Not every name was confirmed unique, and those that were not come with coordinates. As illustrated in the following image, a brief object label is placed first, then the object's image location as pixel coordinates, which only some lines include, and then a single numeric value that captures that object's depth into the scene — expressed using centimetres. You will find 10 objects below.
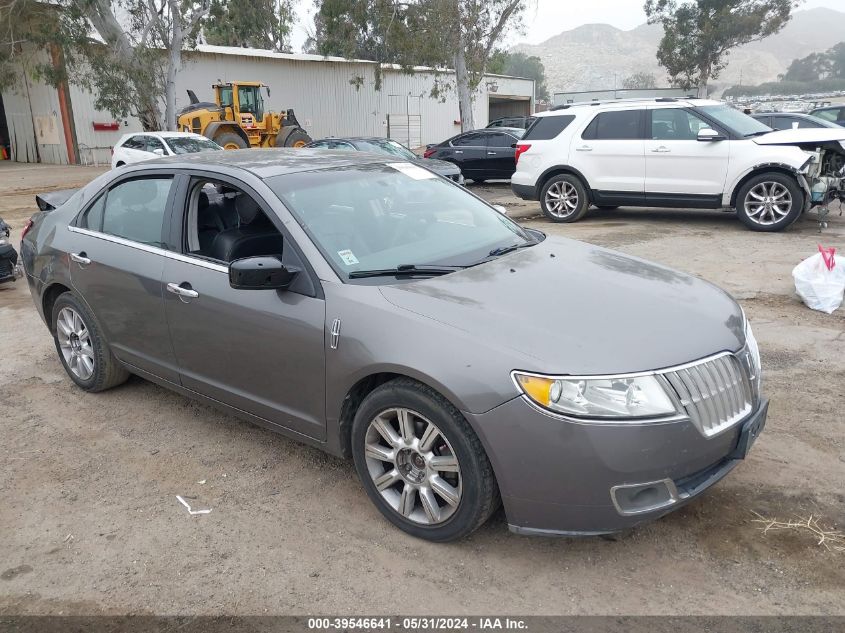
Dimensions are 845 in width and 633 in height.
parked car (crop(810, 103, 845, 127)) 1714
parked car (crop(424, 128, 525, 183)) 1780
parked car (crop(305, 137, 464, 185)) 1488
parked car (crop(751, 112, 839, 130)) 1396
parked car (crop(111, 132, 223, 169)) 1827
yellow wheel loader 2294
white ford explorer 977
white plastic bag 619
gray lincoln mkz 263
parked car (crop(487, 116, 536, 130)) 2493
